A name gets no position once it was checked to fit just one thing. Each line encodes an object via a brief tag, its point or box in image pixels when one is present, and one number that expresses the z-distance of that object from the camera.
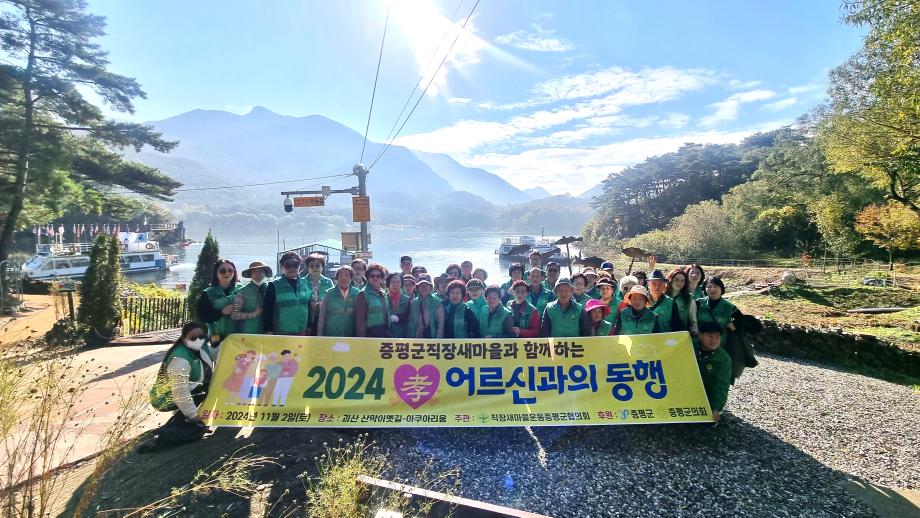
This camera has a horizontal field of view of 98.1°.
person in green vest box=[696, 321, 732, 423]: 4.23
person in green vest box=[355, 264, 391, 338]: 4.65
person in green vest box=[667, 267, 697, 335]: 4.53
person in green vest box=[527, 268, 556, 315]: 5.43
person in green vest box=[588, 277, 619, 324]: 5.11
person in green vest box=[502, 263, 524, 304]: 6.09
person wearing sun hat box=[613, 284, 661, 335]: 4.46
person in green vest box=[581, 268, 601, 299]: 5.70
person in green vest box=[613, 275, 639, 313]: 5.46
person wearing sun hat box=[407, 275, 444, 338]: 4.85
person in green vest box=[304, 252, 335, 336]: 5.21
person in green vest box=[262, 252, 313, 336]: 4.60
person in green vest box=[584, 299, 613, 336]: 4.62
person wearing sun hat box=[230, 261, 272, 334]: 4.48
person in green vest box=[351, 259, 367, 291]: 5.99
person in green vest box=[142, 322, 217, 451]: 3.83
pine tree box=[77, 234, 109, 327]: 8.56
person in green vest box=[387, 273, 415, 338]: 4.95
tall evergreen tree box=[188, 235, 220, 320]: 10.48
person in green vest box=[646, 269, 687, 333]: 4.54
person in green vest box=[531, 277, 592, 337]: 4.57
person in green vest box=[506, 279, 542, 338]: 4.74
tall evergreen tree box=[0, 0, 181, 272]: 13.05
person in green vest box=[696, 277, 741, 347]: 4.44
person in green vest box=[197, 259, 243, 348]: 4.37
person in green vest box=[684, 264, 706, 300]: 4.79
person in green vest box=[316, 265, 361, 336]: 4.64
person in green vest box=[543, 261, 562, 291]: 5.84
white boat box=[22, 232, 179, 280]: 31.28
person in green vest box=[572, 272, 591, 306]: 4.88
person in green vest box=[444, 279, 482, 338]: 4.70
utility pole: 14.47
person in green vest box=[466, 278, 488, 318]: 4.88
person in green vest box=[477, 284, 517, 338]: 4.68
